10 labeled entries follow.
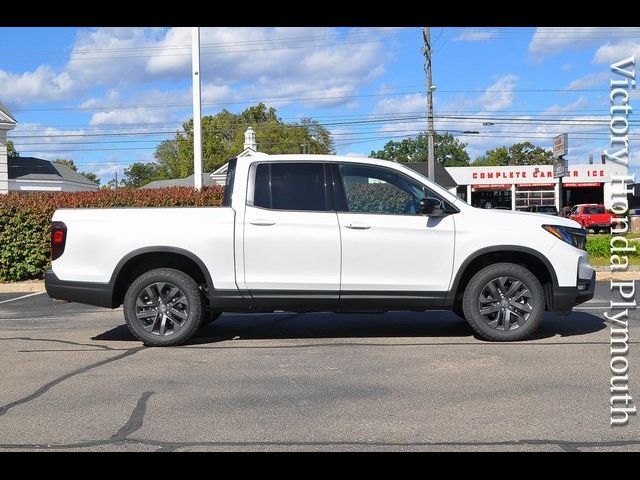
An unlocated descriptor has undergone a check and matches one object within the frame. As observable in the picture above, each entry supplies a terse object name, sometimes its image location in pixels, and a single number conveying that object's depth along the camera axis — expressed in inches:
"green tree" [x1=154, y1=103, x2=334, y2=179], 3309.5
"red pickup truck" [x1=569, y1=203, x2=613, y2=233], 1577.3
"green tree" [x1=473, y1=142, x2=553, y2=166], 4055.1
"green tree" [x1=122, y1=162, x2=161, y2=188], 4734.3
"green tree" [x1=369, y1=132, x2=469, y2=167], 4448.8
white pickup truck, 288.4
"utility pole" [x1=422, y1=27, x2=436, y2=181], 1427.2
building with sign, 2220.7
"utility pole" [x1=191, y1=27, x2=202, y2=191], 764.8
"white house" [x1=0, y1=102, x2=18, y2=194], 1091.3
